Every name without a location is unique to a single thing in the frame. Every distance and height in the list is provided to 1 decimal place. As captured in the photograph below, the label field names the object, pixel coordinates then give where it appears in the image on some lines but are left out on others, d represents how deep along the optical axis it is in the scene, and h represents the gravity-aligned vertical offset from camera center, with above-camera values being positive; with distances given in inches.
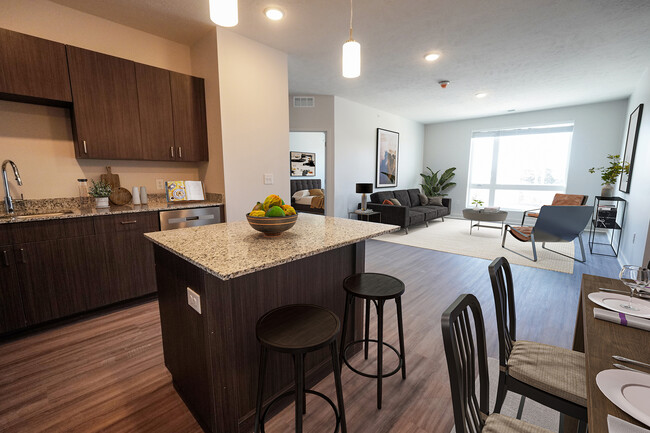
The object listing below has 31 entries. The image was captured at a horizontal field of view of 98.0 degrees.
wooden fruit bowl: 58.5 -9.6
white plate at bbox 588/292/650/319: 41.3 -19.6
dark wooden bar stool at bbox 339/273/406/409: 60.7 -25.0
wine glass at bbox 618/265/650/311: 42.6 -15.4
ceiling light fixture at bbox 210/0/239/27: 50.6 +29.8
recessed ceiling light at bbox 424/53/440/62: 137.6 +59.0
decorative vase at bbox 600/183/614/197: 184.2 -9.2
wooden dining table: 25.4 -20.8
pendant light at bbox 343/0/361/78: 65.4 +27.7
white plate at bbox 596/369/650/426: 25.1 -20.6
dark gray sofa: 223.0 -28.3
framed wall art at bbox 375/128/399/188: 261.4 +18.8
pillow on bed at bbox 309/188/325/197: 317.1 -16.5
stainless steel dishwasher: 110.4 -16.2
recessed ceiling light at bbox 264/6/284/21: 99.3 +58.5
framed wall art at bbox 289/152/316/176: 337.4 +16.6
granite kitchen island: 48.4 -24.6
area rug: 161.9 -46.8
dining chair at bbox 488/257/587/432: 41.0 -30.9
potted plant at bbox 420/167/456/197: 311.7 -6.7
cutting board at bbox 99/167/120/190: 114.7 -0.6
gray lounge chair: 150.9 -26.2
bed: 280.8 -22.7
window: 257.8 +11.3
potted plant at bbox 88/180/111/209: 106.8 -6.2
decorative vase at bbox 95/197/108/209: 106.6 -9.3
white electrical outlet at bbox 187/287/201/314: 49.9 -22.0
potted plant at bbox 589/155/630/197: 183.9 +1.2
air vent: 211.3 +56.2
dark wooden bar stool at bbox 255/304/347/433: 43.6 -25.6
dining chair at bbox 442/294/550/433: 31.0 -24.4
